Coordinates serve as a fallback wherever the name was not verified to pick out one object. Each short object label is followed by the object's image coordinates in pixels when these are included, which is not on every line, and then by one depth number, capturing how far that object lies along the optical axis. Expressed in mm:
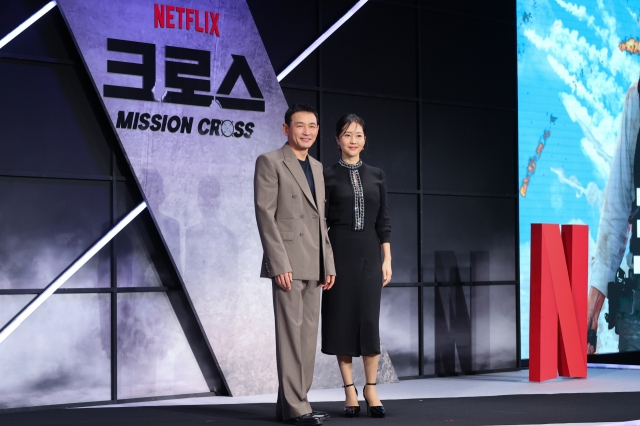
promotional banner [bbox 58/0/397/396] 5906
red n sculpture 6711
